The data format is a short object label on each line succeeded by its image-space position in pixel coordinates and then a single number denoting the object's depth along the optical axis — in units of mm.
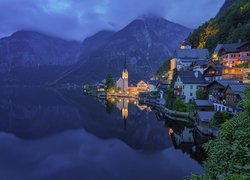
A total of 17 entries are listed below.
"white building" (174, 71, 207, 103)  60250
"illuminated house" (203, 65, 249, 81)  54000
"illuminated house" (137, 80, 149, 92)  138400
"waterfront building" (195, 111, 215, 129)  39962
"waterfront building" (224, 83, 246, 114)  39094
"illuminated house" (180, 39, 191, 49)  116888
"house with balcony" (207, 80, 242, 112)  45266
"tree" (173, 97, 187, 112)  53962
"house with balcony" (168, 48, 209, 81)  94062
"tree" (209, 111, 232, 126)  38094
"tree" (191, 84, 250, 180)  9860
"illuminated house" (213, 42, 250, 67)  68438
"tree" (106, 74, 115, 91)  143962
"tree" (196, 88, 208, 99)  55125
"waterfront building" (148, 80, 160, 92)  106844
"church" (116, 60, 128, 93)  152025
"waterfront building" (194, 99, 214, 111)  50469
